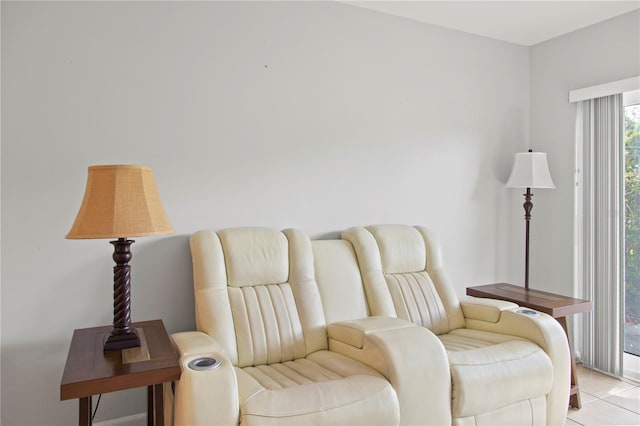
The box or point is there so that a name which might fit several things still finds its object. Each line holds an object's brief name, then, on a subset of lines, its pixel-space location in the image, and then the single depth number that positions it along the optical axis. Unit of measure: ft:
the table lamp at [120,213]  5.98
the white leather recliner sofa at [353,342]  5.96
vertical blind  10.81
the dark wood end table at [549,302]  9.23
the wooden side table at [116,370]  5.33
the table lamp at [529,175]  11.14
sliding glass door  10.69
